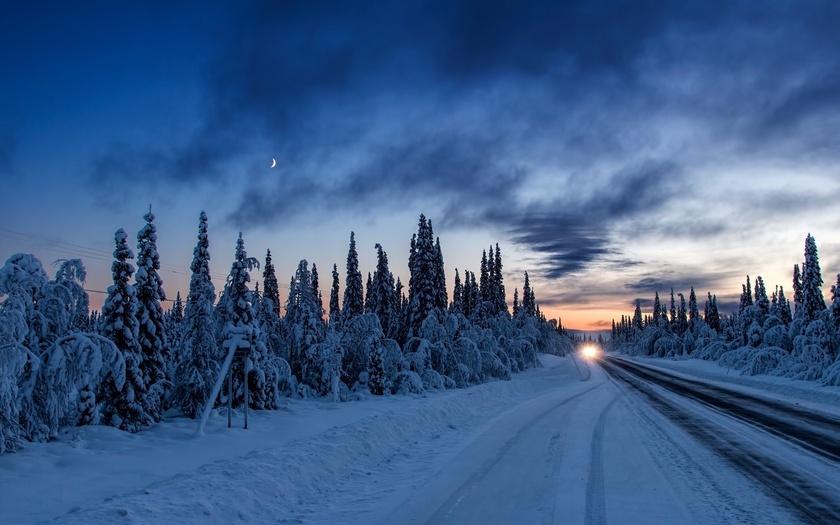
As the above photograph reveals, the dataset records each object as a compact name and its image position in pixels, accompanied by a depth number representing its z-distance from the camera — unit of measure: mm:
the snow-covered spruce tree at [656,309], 120688
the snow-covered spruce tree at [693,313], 96888
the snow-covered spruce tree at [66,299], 13727
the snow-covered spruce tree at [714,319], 91500
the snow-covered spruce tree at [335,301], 85400
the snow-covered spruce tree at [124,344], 15383
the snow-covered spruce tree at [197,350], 18844
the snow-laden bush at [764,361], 36531
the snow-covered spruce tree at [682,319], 104000
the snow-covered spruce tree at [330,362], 25547
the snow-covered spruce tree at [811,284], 41656
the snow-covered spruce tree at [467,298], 71562
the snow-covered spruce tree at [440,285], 44988
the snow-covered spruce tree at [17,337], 10312
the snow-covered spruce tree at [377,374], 26094
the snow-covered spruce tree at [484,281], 67625
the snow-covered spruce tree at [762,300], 64750
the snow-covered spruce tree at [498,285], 67788
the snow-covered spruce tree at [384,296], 41531
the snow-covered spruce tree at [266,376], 19906
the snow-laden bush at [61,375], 11648
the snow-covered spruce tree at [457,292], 76938
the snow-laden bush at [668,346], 93750
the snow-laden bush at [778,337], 44562
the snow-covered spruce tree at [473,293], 69900
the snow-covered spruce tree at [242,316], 19922
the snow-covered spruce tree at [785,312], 65250
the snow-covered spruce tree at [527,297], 90838
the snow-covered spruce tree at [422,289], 35219
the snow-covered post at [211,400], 13800
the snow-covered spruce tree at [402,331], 39344
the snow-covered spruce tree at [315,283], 78162
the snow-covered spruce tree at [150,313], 17062
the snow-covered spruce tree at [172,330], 19386
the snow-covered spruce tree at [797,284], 75500
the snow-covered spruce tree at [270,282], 37344
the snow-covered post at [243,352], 15054
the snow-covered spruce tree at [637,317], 147512
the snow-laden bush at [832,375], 25328
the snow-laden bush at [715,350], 62125
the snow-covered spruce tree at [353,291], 40438
